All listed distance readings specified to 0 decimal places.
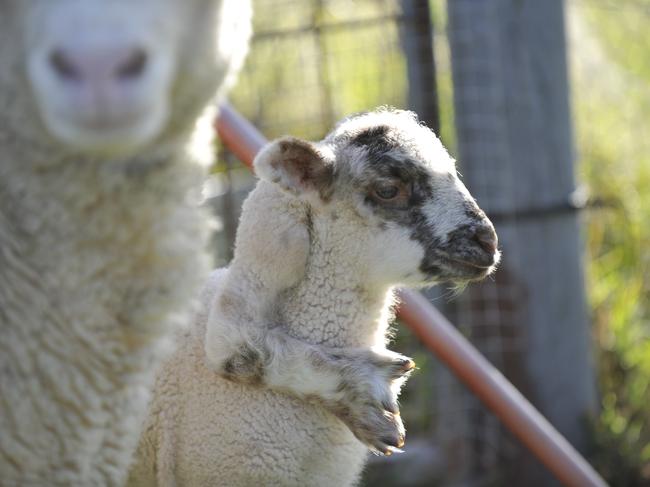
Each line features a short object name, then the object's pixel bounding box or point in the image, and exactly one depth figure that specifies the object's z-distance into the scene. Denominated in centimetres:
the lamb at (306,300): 256
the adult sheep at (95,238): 168
